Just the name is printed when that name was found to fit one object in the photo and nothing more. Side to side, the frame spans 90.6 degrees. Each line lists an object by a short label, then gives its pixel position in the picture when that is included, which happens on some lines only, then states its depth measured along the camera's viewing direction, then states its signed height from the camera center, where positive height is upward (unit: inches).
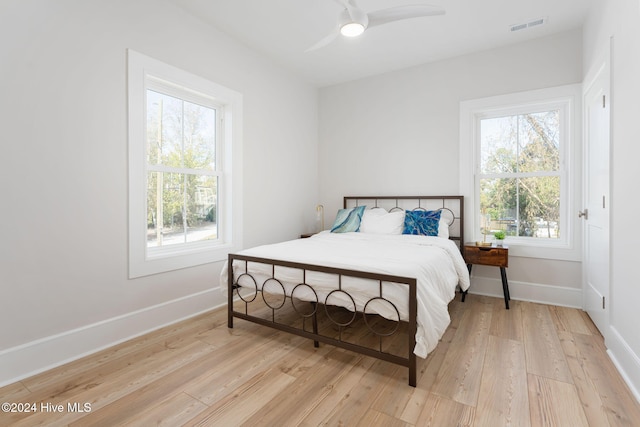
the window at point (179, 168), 100.9 +16.7
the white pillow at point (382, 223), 141.9 -4.5
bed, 74.7 -17.9
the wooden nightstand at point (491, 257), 124.6 -17.7
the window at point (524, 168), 128.7 +19.5
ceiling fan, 81.2 +52.7
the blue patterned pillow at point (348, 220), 151.2 -3.5
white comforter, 74.4 -15.4
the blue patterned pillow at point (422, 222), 135.3 -4.2
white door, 93.1 +4.4
